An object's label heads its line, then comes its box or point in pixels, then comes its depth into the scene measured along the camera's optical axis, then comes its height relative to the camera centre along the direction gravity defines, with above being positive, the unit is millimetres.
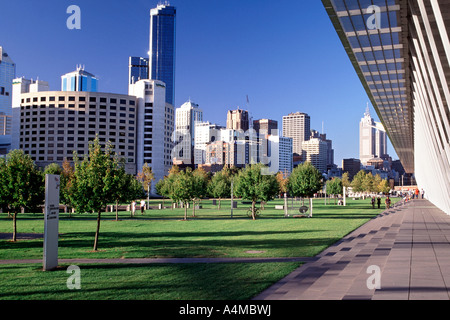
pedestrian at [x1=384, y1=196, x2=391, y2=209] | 50938 -1895
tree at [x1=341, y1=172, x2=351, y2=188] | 109438 +1925
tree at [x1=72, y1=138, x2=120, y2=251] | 17969 +191
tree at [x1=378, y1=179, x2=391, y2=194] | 110331 +377
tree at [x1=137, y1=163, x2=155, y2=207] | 83894 +2606
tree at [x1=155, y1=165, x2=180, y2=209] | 50906 +681
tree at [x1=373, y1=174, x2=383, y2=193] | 102188 +835
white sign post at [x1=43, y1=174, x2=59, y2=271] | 13141 -1169
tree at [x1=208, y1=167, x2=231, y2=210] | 56906 -155
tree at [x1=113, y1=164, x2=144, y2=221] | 18438 +26
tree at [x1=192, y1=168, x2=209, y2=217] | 39406 +91
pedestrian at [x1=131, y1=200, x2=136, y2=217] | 43250 -2131
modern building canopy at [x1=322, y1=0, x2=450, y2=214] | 16750 +7351
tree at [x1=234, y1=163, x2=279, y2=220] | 37938 +183
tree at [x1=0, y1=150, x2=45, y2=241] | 21391 +165
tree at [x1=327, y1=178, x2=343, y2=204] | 79312 +51
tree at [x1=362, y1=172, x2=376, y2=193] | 94694 +789
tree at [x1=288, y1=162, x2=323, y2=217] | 44875 +572
